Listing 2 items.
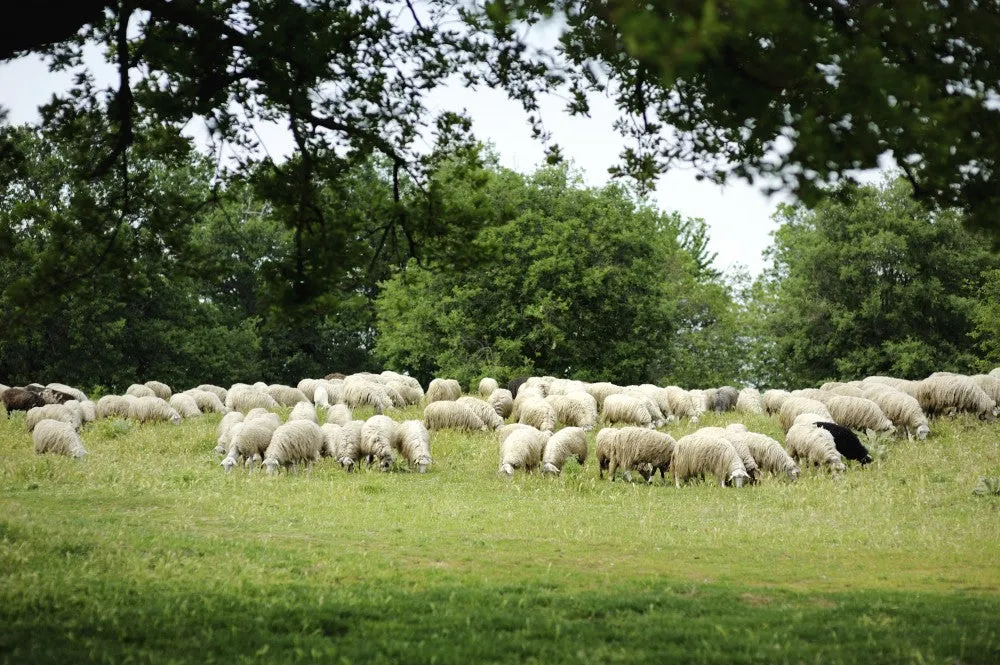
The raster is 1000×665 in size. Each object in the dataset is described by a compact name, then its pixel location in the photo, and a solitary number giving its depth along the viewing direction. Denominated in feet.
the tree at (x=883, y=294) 165.58
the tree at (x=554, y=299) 156.87
